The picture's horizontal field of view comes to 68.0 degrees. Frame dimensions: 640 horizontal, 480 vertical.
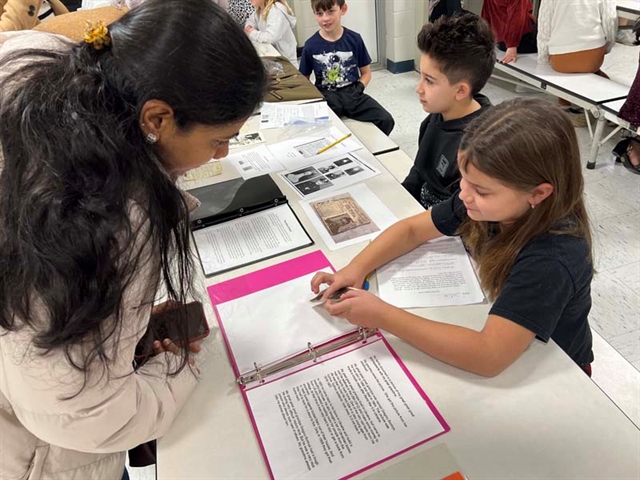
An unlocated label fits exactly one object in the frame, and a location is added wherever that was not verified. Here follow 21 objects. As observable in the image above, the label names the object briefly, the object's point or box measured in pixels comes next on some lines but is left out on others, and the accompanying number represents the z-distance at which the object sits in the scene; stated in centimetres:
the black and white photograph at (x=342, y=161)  143
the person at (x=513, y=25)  296
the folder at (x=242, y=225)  108
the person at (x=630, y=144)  210
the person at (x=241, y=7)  288
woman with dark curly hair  52
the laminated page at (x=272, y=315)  84
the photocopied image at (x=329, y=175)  132
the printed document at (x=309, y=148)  147
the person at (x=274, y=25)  275
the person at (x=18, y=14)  147
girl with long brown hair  77
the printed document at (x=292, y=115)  173
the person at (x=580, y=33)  255
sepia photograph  113
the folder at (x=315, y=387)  67
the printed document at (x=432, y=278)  91
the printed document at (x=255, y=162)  144
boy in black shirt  141
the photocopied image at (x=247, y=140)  162
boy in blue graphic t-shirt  237
